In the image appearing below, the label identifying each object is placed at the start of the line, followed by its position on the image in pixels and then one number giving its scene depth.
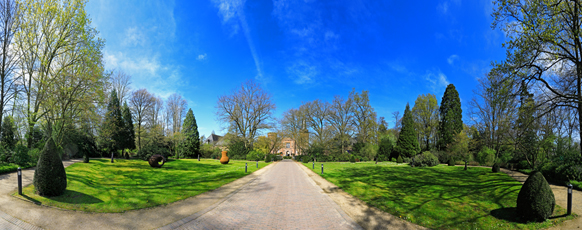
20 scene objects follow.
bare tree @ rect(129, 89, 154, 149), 35.12
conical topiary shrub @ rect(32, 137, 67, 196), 7.21
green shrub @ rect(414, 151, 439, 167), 22.03
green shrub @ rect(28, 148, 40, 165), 13.18
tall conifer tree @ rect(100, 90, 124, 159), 27.48
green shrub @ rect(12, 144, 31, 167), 12.42
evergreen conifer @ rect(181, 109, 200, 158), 35.28
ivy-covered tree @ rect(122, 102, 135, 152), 30.75
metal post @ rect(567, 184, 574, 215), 6.38
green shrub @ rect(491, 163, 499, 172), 15.27
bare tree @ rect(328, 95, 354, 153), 41.47
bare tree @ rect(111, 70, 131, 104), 33.94
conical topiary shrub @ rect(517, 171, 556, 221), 5.94
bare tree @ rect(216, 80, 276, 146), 39.19
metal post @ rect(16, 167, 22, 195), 7.30
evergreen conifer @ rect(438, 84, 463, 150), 32.49
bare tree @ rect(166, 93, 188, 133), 43.50
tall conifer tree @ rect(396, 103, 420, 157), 32.72
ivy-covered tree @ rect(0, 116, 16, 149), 16.06
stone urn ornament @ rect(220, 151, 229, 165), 25.95
